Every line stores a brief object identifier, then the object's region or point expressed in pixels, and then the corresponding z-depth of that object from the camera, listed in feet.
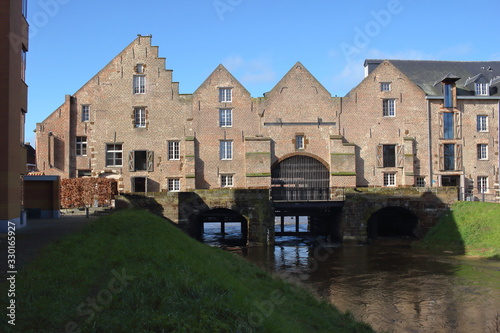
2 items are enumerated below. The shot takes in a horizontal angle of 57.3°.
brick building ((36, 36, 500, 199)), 121.49
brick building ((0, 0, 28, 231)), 55.26
